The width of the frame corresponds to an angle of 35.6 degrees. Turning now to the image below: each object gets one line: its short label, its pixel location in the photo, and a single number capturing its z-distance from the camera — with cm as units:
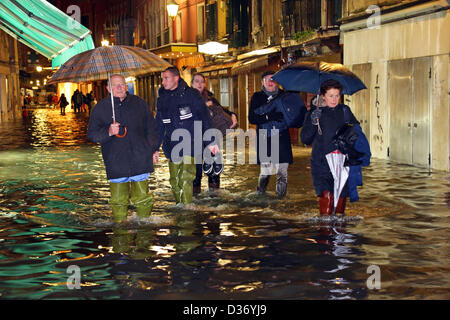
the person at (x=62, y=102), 5381
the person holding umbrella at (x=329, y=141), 768
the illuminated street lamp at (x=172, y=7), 2808
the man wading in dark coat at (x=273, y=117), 952
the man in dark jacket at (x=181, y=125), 896
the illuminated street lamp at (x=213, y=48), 2580
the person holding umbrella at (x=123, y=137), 771
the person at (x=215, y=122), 1027
